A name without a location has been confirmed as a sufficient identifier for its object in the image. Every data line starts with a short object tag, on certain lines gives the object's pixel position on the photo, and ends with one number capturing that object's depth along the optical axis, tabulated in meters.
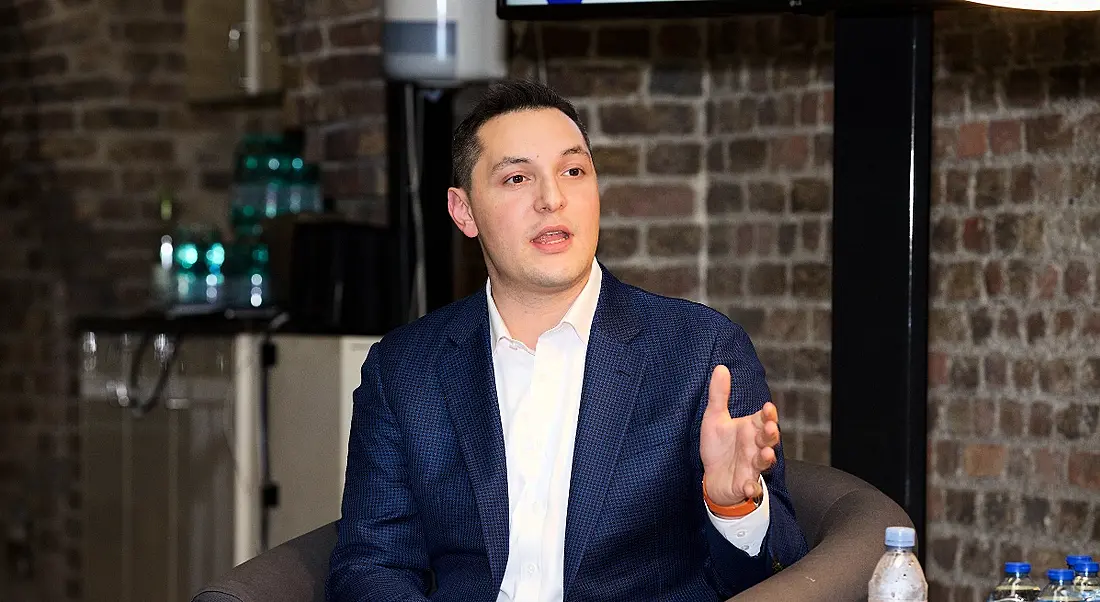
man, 4.01
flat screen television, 4.16
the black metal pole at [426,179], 5.20
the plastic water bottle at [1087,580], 3.81
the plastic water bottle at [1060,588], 3.82
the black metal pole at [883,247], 4.27
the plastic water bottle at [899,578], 3.83
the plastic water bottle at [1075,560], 3.82
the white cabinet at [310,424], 5.18
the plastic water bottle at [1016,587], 3.85
